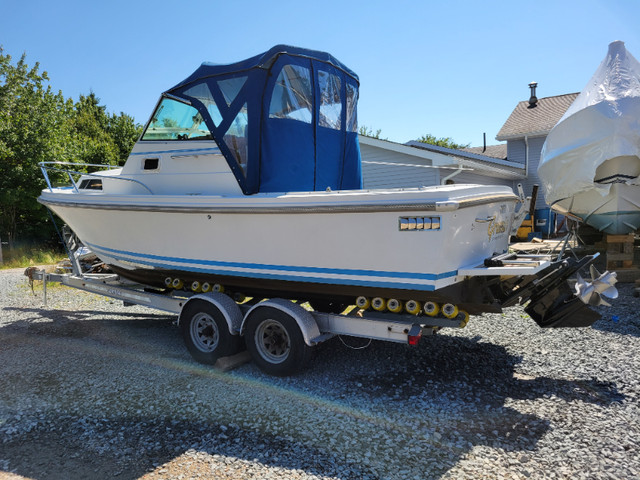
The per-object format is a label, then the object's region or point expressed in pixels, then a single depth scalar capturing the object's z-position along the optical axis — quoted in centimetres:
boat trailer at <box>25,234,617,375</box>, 398
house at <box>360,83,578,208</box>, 1318
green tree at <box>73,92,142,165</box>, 1902
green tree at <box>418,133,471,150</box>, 4518
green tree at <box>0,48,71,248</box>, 1482
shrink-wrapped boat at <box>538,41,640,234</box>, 740
